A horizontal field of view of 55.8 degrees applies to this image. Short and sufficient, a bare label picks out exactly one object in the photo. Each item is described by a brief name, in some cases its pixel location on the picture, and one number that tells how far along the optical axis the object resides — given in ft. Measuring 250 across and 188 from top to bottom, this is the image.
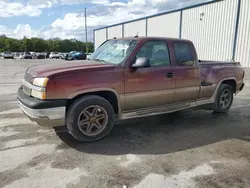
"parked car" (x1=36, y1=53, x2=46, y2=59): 171.63
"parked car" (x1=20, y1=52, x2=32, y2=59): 162.50
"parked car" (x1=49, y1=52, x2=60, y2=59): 166.38
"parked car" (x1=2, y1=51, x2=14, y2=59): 159.39
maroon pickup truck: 12.25
